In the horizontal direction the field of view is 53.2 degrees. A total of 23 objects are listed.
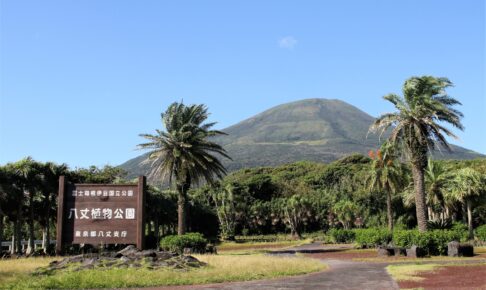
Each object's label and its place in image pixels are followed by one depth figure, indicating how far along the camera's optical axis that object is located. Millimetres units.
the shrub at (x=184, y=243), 35281
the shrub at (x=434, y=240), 32812
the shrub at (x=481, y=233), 50656
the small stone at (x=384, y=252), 32344
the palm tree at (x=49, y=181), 40188
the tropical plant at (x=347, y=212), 77000
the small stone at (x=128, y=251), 22516
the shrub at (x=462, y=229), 48756
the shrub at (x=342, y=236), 59812
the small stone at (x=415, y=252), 31019
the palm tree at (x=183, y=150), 38250
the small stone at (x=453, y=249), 31406
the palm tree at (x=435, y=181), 54475
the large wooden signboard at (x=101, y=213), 25219
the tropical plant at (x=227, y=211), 87250
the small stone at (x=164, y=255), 22219
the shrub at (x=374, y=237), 44219
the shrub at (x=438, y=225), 43938
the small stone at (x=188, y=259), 21817
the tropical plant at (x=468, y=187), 52438
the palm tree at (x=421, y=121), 35156
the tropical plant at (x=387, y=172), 51938
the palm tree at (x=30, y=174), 38562
